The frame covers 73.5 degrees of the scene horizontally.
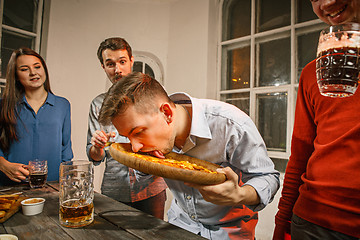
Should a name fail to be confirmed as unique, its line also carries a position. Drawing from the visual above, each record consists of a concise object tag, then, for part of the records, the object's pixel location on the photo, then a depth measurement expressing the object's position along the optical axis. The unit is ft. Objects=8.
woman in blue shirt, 6.40
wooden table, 2.96
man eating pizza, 3.57
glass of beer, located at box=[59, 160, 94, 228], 3.23
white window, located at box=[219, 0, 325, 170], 9.08
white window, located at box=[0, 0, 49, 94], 10.07
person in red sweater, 3.18
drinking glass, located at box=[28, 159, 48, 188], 5.20
